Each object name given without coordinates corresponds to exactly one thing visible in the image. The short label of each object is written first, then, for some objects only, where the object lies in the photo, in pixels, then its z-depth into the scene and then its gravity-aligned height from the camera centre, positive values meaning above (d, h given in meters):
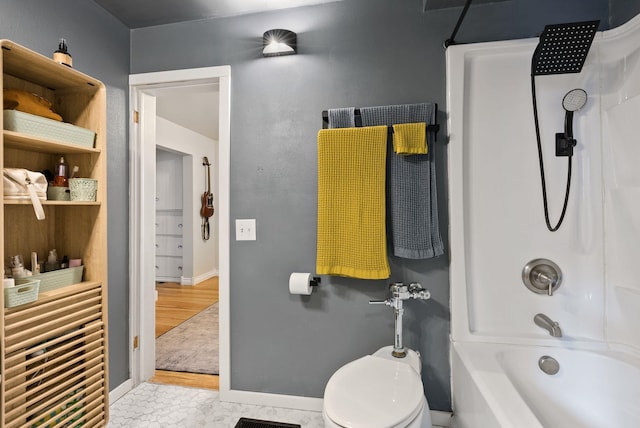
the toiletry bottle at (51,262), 1.52 -0.23
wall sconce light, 1.76 +1.01
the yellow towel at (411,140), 1.57 +0.38
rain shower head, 1.29 +0.75
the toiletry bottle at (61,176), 1.50 +0.19
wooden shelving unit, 1.24 -0.36
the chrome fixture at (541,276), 1.57 -0.32
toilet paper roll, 1.72 -0.39
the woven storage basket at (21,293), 1.20 -0.31
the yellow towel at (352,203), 1.64 +0.06
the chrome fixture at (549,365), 1.43 -0.70
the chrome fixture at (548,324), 1.44 -0.53
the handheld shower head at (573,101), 1.44 +0.54
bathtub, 1.25 -0.75
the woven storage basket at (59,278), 1.40 -0.30
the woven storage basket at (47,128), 1.24 +0.38
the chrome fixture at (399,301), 1.57 -0.44
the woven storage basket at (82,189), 1.51 +0.13
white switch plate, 1.90 -0.09
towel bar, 1.61 +0.53
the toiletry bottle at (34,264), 1.39 -0.23
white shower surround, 1.48 +0.07
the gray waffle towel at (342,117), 1.70 +0.54
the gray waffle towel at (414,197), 1.62 +0.09
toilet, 1.09 -0.71
